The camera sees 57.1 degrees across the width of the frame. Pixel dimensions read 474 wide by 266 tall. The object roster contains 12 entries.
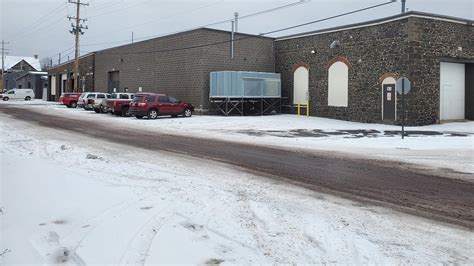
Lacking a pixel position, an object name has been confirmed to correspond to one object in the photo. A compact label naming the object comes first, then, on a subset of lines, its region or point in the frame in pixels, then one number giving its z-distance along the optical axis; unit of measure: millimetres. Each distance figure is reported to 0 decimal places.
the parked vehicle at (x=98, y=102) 34625
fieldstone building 24719
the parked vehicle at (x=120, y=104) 31375
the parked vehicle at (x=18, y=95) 66375
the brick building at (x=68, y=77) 54156
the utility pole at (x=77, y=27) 49081
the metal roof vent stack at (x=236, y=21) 34588
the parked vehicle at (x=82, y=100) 40500
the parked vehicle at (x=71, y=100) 45875
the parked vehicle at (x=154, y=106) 28297
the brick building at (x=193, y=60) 32938
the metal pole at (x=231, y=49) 34094
